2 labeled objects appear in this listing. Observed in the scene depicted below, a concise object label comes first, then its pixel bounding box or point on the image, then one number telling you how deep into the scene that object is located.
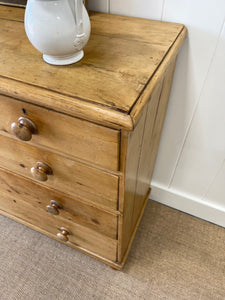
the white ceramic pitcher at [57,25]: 0.47
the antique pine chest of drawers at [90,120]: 0.48
